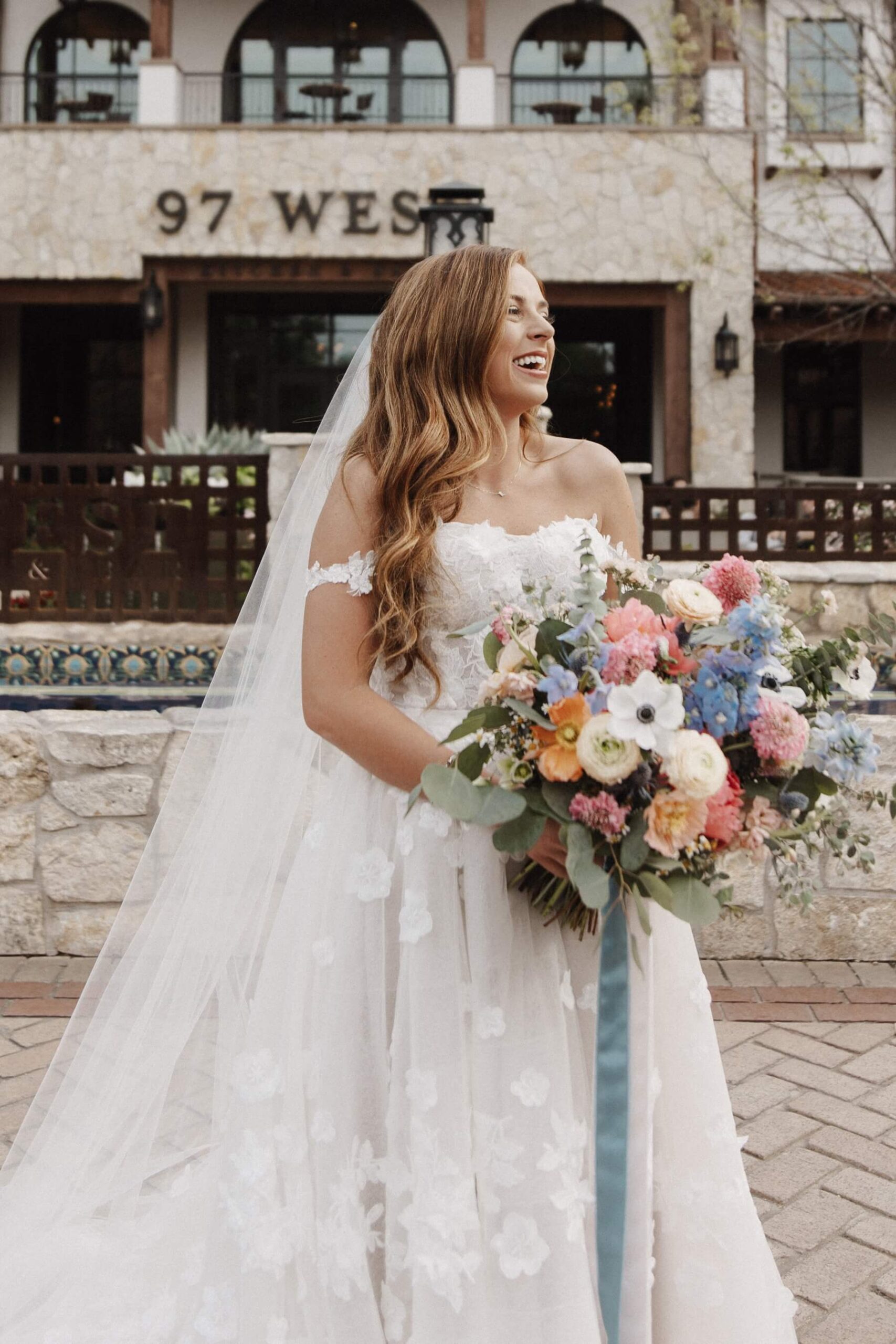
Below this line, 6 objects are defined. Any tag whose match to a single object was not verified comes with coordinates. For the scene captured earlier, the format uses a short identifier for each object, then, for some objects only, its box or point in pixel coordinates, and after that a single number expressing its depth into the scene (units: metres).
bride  2.04
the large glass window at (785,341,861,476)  17.78
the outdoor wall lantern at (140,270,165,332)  14.87
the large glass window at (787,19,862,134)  14.65
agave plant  10.43
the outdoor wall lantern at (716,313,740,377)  14.78
